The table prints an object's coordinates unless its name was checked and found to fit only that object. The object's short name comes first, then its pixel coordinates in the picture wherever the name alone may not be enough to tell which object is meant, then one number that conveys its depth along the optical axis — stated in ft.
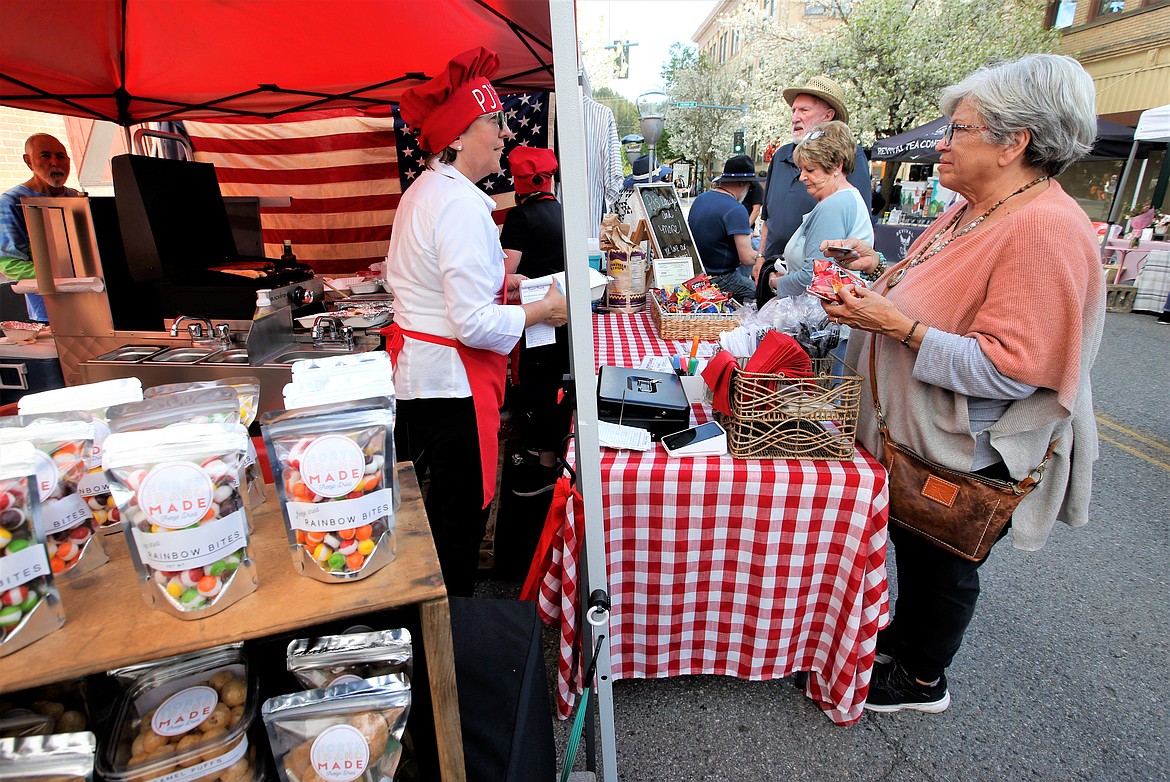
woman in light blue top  9.00
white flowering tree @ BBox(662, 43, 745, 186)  103.19
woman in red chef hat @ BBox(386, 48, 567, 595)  6.25
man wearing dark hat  14.20
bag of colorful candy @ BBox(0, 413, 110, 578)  2.74
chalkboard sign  12.41
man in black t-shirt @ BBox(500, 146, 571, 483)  10.64
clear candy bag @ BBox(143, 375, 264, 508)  3.51
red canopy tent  9.82
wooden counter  2.49
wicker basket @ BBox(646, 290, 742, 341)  9.56
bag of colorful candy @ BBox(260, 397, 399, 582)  2.80
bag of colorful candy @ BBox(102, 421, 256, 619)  2.55
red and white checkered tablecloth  5.84
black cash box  6.24
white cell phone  5.94
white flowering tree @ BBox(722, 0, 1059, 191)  47.98
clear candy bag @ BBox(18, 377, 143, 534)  3.08
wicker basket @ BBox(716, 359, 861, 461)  5.65
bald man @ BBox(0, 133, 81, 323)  12.12
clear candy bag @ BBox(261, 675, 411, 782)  2.93
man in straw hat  11.19
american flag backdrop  16.93
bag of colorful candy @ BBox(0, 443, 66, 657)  2.39
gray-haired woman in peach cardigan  5.06
